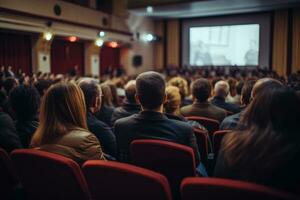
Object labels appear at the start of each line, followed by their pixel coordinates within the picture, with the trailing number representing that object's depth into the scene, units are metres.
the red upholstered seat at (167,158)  1.71
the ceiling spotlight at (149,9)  12.14
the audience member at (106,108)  3.60
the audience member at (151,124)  2.04
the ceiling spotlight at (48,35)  9.97
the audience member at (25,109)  2.36
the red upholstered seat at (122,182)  1.29
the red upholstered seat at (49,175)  1.54
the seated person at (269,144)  1.23
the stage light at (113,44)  13.80
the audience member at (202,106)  3.52
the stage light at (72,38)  11.29
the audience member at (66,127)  1.82
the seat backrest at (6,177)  1.86
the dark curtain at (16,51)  10.07
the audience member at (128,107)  3.23
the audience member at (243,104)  2.75
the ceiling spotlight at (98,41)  12.33
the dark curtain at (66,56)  12.01
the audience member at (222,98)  4.02
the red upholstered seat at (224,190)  1.04
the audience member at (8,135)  2.21
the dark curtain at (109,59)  14.41
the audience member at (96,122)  2.42
